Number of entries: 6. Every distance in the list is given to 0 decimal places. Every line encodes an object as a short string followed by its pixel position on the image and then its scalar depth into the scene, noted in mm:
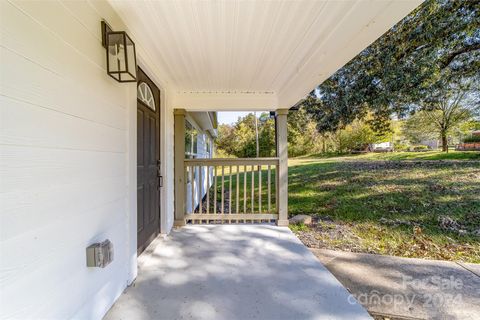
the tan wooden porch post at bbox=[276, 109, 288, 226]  3791
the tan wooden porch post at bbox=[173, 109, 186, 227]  3752
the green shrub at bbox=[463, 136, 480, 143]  16172
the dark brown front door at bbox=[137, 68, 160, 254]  2525
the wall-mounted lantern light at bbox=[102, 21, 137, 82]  1625
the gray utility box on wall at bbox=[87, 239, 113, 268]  1422
